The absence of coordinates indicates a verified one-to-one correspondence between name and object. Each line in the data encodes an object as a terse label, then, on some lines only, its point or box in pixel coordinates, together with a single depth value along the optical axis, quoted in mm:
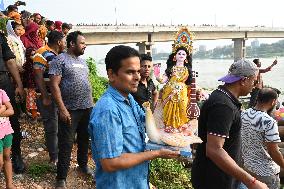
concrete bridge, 29078
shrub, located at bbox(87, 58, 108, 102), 9058
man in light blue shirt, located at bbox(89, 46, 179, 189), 2016
